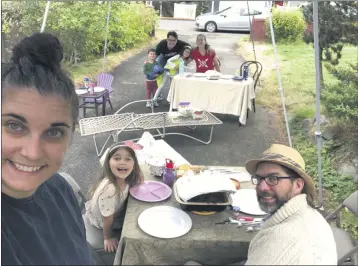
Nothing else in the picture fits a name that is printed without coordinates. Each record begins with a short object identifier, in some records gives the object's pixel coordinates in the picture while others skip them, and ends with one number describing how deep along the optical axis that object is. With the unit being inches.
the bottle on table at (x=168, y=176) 97.9
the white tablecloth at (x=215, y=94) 221.6
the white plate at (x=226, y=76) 232.6
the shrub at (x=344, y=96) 175.8
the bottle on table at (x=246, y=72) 228.6
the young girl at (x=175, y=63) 244.8
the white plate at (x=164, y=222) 74.8
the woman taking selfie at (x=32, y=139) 29.2
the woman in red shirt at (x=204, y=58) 250.4
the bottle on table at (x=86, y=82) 231.1
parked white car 557.3
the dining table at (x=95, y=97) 219.0
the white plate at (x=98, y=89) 228.3
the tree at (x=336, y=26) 203.9
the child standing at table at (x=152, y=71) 243.3
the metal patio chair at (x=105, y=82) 242.2
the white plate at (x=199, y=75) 234.4
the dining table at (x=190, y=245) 72.6
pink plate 89.4
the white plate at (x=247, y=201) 86.6
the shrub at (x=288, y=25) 477.1
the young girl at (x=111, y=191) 87.0
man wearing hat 49.4
